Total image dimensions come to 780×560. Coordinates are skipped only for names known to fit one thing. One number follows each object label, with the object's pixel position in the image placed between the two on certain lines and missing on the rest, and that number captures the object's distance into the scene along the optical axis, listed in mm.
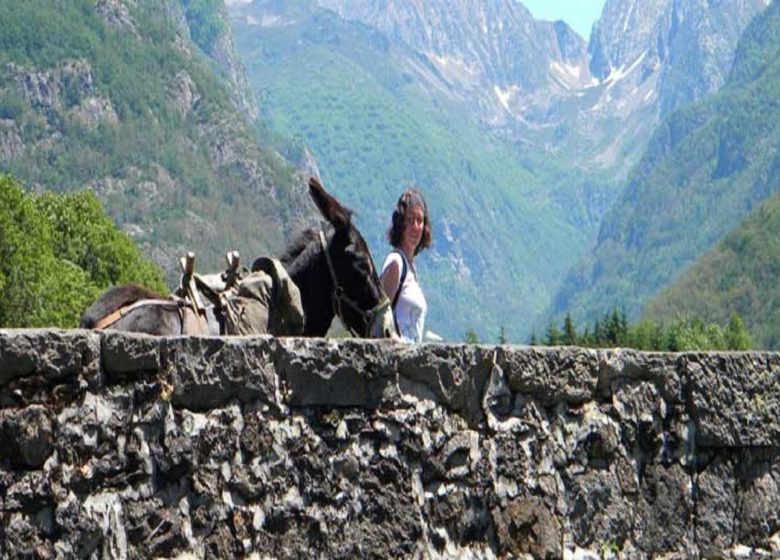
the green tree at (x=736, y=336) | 178875
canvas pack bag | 10984
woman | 11602
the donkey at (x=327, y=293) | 11367
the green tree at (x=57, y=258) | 68125
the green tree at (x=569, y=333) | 127062
